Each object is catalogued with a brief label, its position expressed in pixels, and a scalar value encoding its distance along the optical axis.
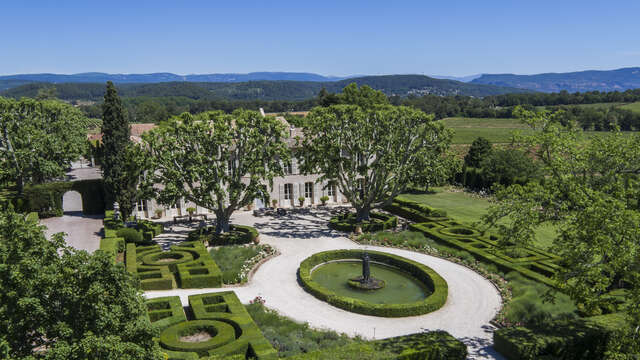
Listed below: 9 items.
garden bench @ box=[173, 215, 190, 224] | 39.67
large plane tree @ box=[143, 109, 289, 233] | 31.48
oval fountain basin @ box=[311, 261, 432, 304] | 24.27
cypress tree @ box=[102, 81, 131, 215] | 35.94
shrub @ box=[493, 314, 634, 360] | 16.73
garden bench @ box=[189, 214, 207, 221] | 40.22
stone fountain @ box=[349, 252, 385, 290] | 25.34
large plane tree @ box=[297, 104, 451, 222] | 35.19
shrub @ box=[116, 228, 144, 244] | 32.03
